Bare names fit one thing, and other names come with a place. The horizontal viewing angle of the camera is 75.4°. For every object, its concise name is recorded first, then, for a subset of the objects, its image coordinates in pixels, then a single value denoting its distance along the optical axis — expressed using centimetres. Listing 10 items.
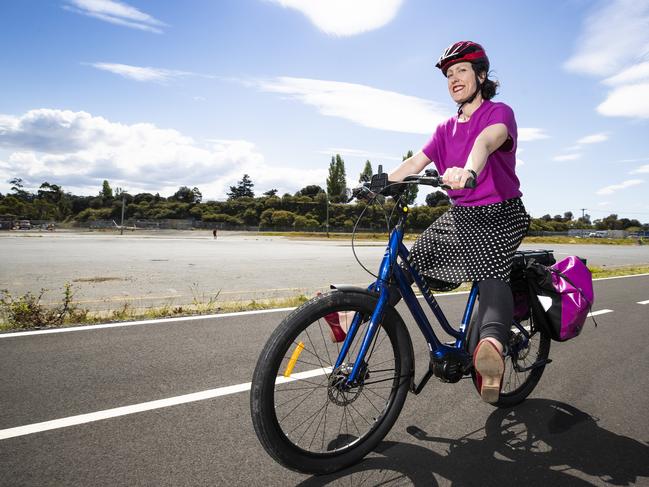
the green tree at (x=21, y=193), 14621
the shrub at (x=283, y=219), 9188
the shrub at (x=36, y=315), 474
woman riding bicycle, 218
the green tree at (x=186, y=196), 12531
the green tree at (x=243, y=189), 14612
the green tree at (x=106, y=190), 13312
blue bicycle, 193
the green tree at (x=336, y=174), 10300
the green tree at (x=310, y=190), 11825
